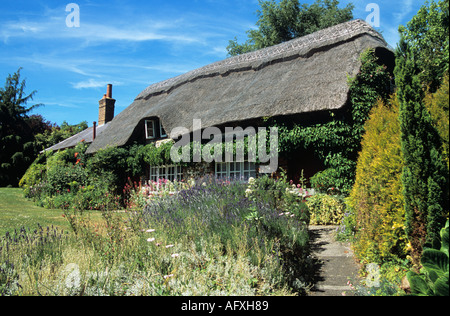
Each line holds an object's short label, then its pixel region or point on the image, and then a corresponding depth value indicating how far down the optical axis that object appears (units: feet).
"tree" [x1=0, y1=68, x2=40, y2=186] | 83.61
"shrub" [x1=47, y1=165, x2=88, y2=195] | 46.68
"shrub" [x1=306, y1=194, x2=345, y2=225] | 25.00
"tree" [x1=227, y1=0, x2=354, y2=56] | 73.15
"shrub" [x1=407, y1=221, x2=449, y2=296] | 8.87
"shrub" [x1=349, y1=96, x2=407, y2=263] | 13.29
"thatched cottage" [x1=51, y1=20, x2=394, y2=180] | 30.66
